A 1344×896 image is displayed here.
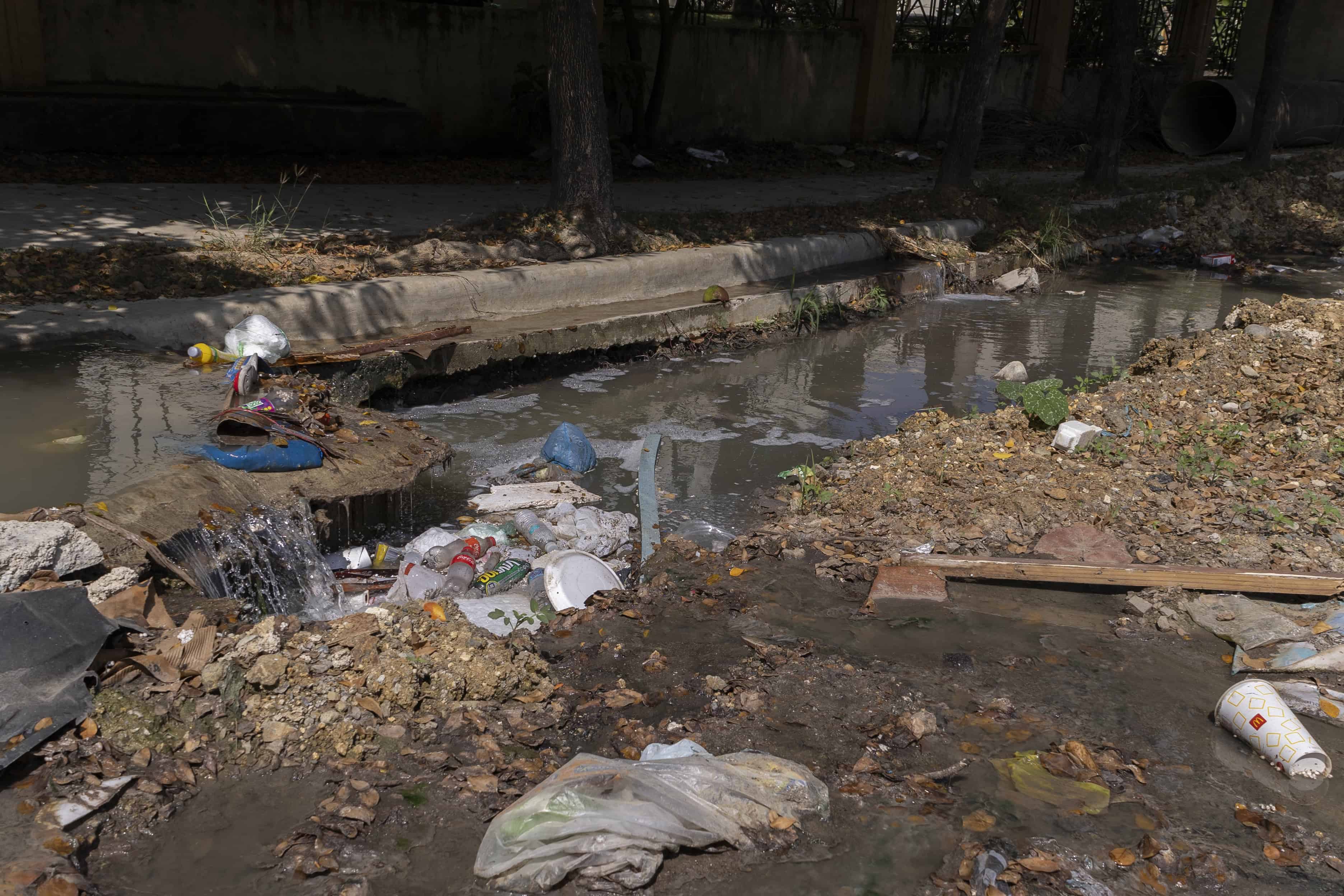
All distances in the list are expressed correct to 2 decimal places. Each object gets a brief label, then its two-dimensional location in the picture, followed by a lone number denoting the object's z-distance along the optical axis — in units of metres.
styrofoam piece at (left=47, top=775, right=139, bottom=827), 2.64
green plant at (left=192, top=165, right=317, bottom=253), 7.28
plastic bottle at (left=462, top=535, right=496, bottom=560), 4.54
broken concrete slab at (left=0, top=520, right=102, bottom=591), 3.23
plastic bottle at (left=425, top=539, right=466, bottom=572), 4.50
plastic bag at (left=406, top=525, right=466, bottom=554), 4.64
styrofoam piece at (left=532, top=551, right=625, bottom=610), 4.24
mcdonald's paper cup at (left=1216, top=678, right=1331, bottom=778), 3.25
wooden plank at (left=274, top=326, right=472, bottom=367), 5.83
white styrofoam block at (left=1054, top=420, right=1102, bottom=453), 5.57
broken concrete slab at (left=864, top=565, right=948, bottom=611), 4.36
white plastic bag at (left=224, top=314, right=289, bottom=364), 5.75
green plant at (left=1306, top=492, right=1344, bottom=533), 4.79
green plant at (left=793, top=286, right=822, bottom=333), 8.77
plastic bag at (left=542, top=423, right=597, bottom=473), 5.70
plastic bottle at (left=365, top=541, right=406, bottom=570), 4.55
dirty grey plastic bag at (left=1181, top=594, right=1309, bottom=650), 4.02
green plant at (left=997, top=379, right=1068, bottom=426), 5.79
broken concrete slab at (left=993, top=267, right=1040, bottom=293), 10.88
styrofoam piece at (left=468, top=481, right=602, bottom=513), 5.20
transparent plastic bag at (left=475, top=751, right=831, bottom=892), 2.56
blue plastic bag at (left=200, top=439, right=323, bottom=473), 4.48
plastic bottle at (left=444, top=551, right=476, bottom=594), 4.31
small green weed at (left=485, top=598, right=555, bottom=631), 4.07
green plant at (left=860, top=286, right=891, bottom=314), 9.47
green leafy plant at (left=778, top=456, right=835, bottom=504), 5.34
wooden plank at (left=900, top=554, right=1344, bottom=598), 4.27
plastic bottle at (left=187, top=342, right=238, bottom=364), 5.60
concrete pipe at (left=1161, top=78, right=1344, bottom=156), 19.03
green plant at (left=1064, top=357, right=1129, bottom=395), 7.39
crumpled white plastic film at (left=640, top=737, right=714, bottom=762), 3.07
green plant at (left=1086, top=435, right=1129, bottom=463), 5.48
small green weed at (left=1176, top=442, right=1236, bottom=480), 5.35
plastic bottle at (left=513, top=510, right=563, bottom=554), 4.79
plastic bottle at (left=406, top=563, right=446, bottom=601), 4.23
